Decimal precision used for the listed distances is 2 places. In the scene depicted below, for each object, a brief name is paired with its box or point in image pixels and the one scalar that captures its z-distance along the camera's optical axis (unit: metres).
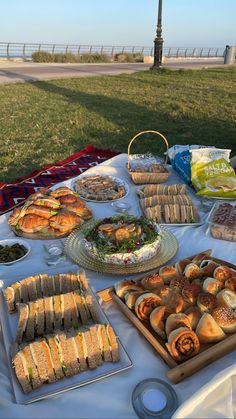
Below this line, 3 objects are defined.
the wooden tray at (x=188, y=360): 1.34
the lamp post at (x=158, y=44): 15.70
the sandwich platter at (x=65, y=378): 1.27
